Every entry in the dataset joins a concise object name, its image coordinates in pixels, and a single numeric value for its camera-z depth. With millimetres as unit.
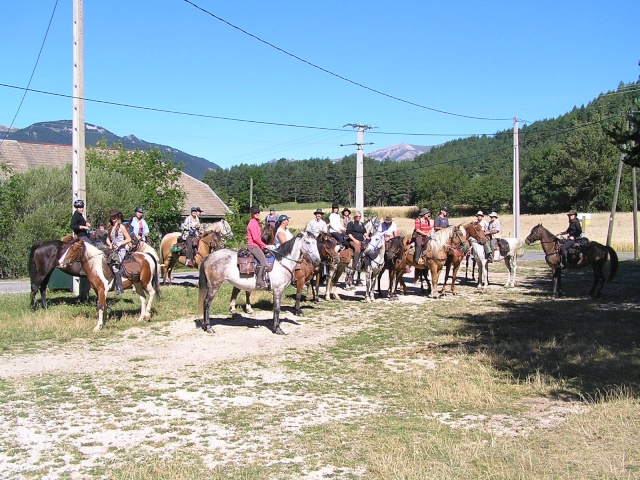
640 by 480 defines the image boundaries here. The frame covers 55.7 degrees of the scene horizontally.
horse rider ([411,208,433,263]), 17734
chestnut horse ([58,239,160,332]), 12883
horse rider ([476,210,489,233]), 19969
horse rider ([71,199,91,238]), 14188
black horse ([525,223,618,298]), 18312
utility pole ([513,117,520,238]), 33188
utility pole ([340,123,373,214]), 30531
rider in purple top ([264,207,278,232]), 18877
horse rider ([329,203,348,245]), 17995
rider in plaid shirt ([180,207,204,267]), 18594
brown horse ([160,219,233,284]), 18469
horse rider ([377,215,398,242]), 17922
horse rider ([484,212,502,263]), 20250
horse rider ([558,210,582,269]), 18391
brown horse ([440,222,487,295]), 18412
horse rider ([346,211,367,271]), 17047
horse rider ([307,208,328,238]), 16955
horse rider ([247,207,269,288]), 12750
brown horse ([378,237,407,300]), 17438
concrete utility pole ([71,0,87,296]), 15844
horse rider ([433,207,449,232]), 19172
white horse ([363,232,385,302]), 16781
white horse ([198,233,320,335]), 12750
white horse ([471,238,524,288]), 20250
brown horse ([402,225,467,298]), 17828
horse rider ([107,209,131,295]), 14081
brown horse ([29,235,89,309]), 14172
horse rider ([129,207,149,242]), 17019
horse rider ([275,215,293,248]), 15044
